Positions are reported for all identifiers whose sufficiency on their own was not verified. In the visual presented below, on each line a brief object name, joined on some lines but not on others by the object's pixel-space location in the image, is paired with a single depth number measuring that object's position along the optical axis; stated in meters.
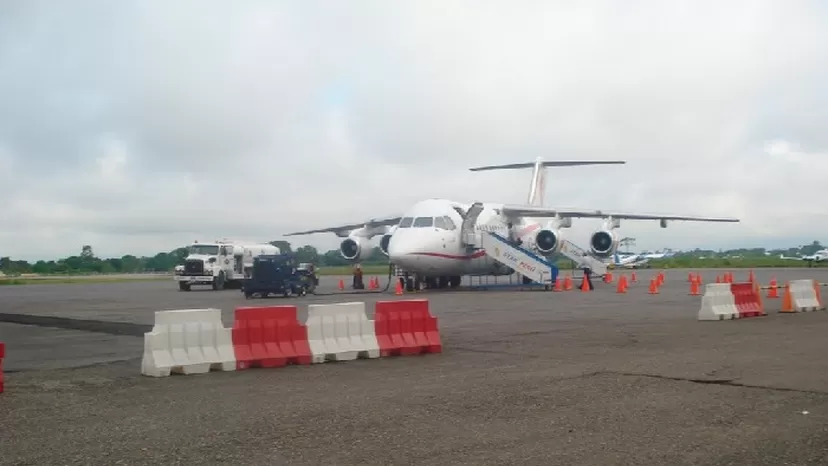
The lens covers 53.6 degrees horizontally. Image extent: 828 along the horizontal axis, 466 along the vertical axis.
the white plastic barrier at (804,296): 19.92
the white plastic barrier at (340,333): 11.30
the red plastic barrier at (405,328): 11.91
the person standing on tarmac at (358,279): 38.19
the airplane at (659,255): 108.88
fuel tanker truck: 39.72
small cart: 30.44
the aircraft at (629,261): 88.00
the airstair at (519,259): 32.66
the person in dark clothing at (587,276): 34.09
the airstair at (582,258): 40.16
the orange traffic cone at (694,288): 28.98
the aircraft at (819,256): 81.46
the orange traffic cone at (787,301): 19.83
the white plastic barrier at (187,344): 9.89
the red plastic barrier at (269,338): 10.66
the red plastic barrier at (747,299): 18.34
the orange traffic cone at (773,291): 27.36
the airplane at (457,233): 30.55
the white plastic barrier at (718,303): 17.34
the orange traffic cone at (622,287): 31.04
